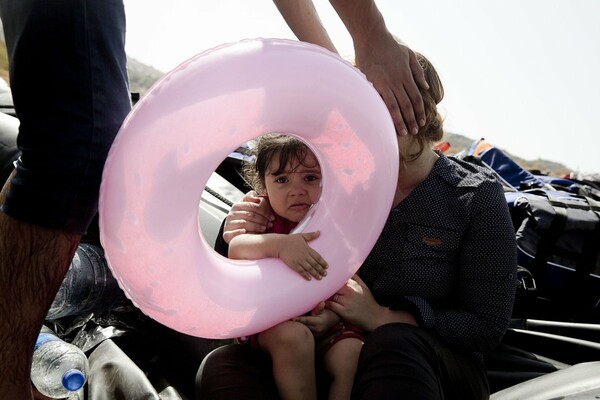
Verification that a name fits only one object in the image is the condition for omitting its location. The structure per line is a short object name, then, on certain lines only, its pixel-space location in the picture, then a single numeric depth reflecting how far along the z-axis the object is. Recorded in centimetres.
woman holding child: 124
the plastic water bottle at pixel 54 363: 151
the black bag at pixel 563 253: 220
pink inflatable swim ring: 101
